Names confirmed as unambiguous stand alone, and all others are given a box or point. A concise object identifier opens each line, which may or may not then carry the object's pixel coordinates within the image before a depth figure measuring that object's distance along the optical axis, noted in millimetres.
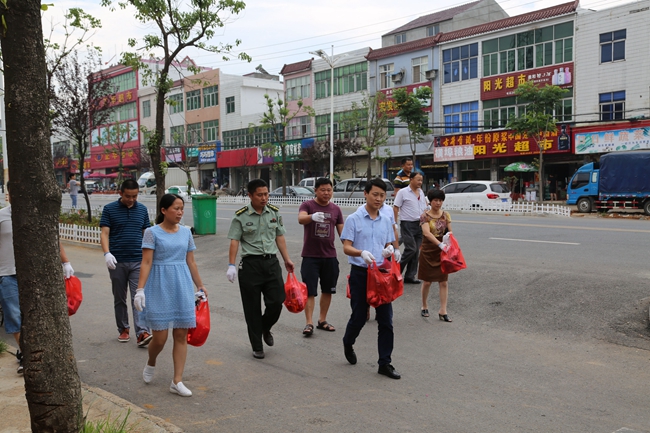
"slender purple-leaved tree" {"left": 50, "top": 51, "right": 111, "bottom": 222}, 19656
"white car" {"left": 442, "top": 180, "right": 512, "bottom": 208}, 25250
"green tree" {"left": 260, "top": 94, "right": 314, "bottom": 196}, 37094
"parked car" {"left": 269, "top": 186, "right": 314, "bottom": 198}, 36134
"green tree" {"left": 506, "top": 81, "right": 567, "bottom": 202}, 30125
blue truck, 24344
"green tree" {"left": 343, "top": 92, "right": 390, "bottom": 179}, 38812
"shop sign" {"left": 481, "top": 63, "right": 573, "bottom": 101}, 32750
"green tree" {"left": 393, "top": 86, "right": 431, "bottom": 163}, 34375
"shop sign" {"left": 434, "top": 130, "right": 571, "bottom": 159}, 32906
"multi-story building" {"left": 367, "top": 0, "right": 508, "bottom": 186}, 39031
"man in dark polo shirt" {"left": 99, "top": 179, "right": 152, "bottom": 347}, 7023
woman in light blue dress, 5254
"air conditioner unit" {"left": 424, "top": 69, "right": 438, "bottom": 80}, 39000
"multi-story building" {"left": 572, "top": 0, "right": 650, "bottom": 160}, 29656
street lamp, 37344
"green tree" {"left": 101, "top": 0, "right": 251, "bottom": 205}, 15469
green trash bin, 17078
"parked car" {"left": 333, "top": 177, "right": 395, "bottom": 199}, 33572
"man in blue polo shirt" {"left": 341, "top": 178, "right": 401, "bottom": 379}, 5793
